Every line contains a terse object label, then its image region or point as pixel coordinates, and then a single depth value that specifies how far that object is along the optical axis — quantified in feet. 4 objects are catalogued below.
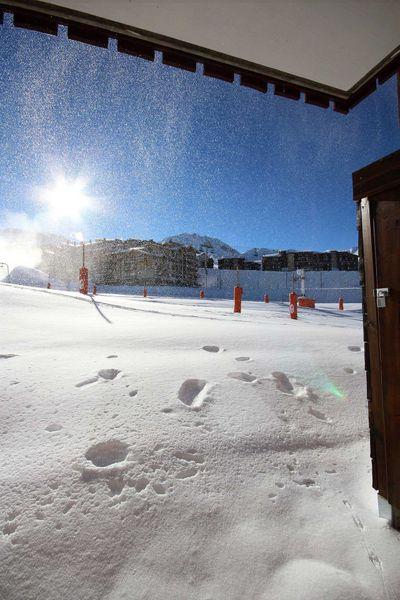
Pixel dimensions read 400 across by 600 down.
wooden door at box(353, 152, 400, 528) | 3.20
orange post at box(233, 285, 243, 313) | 29.75
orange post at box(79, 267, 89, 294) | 45.66
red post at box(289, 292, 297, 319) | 26.68
